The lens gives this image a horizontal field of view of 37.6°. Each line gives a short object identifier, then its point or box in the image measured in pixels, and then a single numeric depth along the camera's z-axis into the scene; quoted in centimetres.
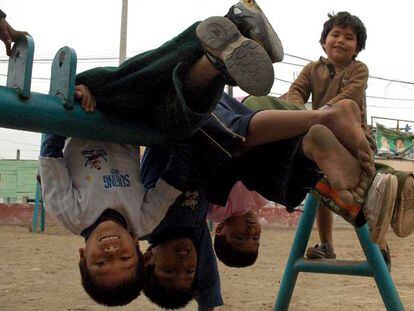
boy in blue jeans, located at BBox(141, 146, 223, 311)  222
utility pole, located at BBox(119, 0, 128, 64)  1242
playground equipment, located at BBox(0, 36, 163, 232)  166
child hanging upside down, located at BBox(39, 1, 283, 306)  165
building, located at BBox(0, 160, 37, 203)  1905
